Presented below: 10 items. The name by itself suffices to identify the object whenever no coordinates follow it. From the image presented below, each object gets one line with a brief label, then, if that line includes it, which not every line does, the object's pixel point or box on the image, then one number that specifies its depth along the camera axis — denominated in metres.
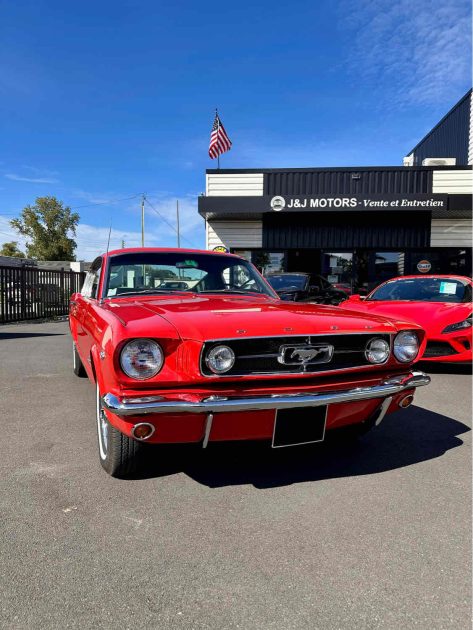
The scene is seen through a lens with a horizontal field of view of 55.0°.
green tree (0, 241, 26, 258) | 56.12
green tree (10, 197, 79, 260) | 48.69
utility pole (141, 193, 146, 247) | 46.28
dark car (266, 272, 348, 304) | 9.01
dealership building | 12.66
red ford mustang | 2.32
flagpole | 14.15
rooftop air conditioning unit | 13.50
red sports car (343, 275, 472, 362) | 5.74
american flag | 14.31
